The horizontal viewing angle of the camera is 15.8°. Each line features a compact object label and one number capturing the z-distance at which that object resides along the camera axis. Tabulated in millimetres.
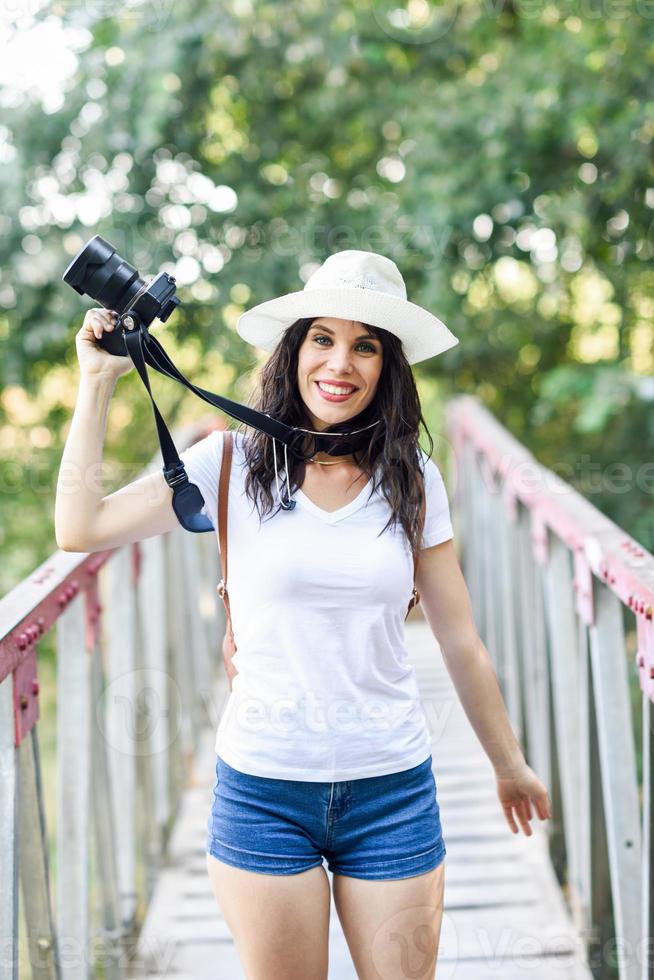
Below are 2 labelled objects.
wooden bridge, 3865
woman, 3630
